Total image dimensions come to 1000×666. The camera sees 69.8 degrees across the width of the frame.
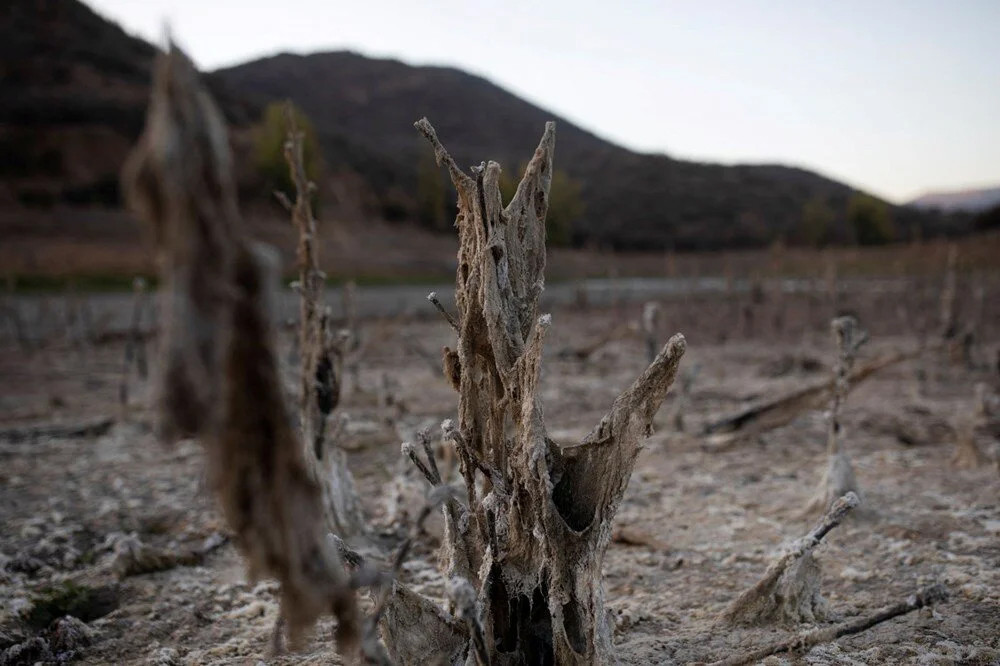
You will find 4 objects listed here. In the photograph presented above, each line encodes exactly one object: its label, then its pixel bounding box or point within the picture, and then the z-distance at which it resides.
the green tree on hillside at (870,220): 55.28
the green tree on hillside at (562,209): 49.62
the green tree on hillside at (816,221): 55.38
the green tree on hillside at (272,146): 38.03
